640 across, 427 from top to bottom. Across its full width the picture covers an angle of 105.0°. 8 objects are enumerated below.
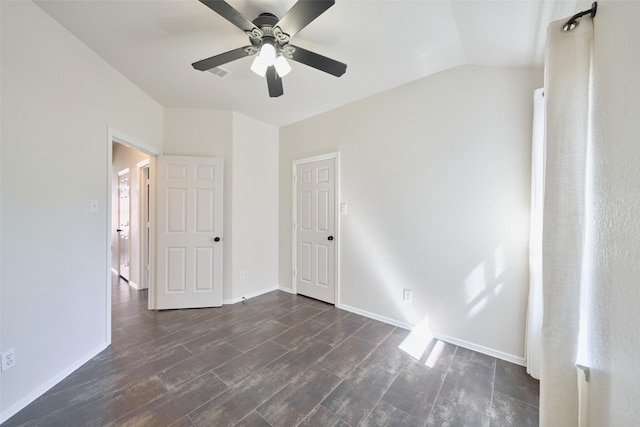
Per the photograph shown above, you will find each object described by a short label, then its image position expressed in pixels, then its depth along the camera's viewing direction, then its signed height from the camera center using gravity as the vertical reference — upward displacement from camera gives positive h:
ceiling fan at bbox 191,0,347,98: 1.37 +1.13
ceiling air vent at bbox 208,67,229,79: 2.39 +1.38
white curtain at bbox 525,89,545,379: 1.87 -0.21
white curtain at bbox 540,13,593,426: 1.07 -0.03
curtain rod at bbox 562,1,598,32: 1.02 +0.85
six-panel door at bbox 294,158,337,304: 3.39 -0.26
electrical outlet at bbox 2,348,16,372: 1.52 -0.94
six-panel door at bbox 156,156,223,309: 3.19 -0.29
